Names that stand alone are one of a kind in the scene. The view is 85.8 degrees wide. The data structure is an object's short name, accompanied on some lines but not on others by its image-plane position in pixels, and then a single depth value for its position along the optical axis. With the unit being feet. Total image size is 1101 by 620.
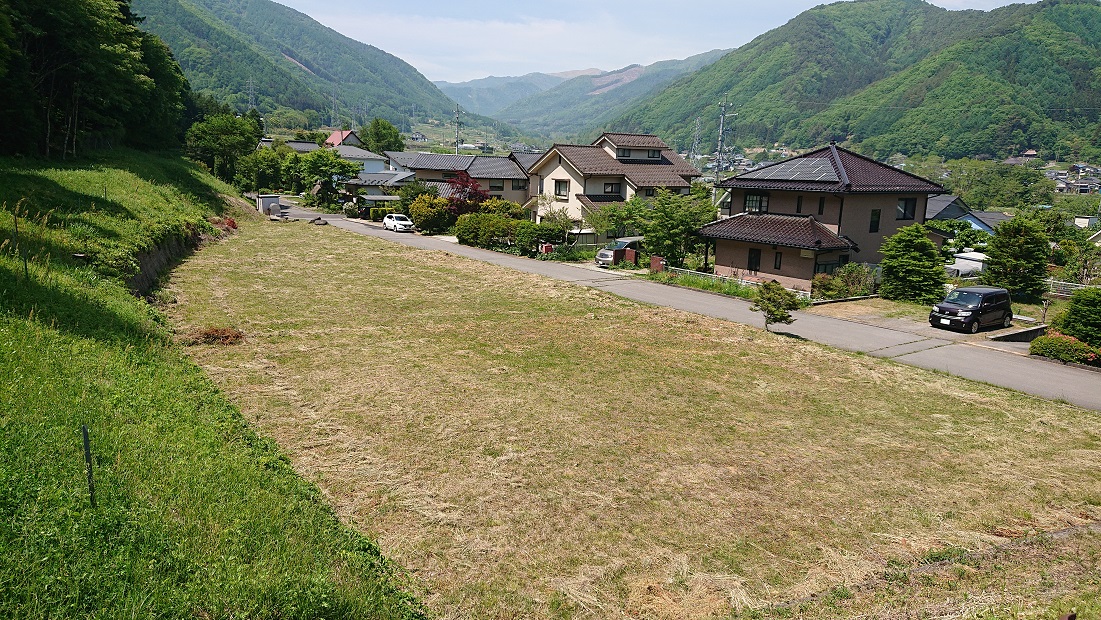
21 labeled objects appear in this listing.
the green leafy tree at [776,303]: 60.70
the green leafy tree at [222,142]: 201.16
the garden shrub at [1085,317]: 56.44
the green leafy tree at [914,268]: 79.20
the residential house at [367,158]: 251.39
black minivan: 64.08
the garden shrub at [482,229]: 122.72
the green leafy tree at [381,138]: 322.34
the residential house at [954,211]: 154.40
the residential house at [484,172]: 170.60
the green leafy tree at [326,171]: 186.19
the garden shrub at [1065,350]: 52.70
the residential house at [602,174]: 136.67
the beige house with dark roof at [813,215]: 86.28
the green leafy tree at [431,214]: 139.95
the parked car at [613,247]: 106.83
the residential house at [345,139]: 339.77
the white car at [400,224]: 144.66
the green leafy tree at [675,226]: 97.50
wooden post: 18.35
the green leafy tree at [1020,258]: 79.51
